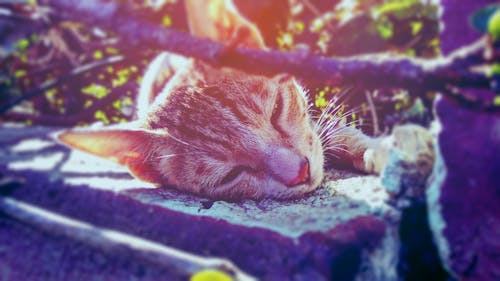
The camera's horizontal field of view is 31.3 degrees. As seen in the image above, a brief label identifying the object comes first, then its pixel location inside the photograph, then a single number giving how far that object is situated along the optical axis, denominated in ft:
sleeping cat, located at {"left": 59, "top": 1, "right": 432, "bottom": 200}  1.33
